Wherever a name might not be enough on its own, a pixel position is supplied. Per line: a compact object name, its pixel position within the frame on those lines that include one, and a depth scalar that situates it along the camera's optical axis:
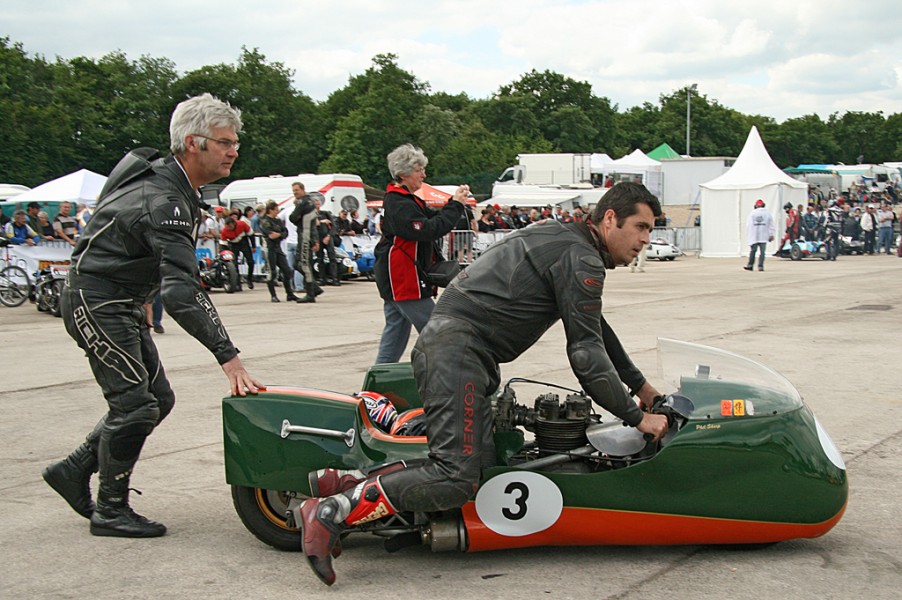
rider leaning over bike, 3.70
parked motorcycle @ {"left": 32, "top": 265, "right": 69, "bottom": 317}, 15.04
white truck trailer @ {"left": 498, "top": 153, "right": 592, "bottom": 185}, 44.78
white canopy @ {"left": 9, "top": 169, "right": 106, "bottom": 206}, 22.33
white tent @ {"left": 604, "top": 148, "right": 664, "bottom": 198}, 47.91
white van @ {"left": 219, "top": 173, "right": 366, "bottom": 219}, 27.69
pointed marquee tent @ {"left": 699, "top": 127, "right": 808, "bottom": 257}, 30.53
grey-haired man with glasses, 4.01
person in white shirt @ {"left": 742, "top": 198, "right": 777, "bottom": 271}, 23.23
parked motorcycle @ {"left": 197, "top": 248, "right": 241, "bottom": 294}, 19.05
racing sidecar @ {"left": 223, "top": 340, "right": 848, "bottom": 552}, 3.85
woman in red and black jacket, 6.52
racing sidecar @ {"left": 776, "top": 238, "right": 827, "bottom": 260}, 28.84
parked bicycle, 16.64
